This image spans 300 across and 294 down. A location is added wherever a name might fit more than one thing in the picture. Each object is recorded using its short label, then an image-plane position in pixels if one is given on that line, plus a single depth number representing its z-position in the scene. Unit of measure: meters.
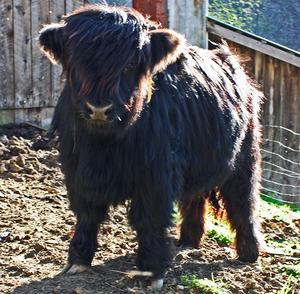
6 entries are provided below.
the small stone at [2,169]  7.50
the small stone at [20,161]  7.73
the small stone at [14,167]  7.57
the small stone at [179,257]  5.94
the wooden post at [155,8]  9.83
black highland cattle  4.88
